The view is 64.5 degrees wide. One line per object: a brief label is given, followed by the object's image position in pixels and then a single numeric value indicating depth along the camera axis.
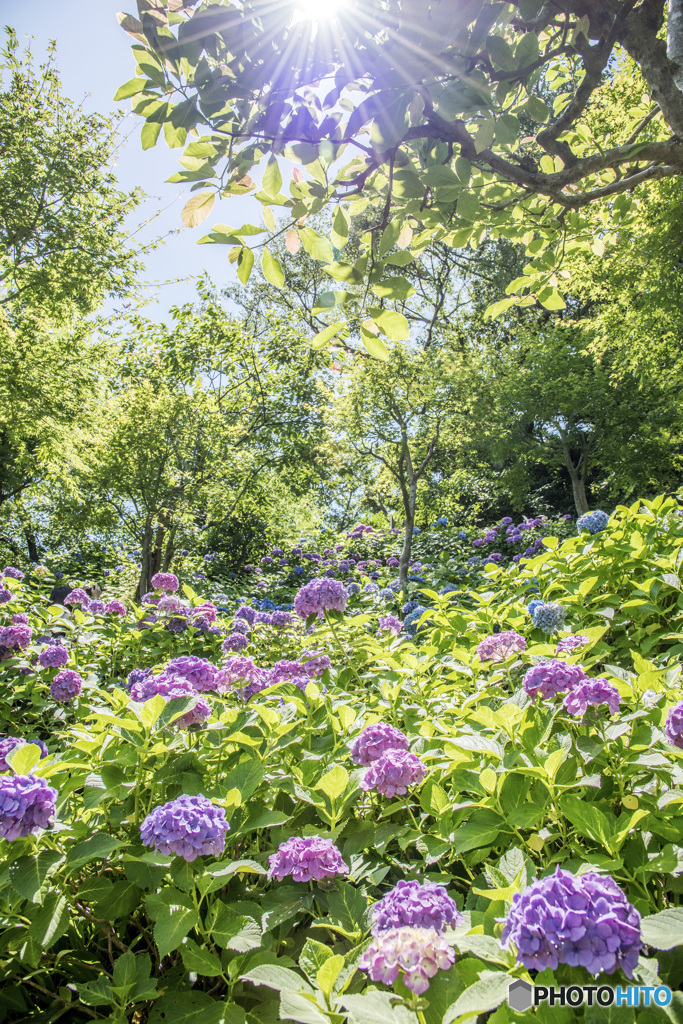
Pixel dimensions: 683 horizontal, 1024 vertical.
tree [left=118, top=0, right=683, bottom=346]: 1.62
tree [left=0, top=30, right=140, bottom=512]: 10.10
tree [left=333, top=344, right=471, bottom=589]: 8.04
